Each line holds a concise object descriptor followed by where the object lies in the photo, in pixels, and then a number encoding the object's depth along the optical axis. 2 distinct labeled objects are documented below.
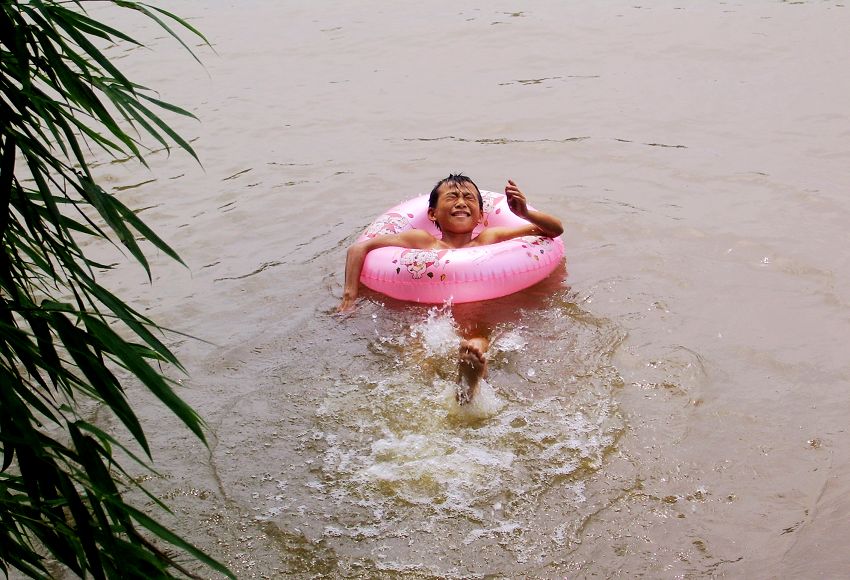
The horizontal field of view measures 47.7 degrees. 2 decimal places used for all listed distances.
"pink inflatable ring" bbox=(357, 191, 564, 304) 5.10
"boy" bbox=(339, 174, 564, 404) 5.28
